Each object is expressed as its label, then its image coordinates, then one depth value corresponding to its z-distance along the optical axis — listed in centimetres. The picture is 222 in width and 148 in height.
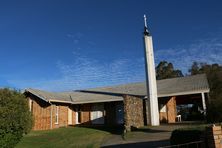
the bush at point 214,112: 1313
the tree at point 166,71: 4019
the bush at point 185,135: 600
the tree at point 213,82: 1330
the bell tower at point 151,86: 1550
